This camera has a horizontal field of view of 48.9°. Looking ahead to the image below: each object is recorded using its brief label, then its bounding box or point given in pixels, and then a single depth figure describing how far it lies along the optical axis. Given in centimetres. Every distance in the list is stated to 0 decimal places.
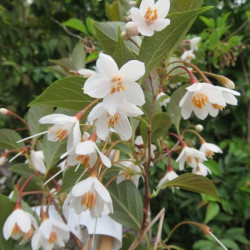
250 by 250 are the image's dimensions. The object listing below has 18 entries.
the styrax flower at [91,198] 14
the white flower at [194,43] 36
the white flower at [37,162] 23
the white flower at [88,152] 14
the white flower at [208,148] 22
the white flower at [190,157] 20
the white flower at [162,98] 26
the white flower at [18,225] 17
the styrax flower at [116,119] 14
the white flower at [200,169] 21
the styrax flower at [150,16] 14
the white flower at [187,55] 34
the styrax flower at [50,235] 18
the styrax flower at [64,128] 14
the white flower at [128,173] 19
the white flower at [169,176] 21
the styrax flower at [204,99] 15
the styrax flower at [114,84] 13
